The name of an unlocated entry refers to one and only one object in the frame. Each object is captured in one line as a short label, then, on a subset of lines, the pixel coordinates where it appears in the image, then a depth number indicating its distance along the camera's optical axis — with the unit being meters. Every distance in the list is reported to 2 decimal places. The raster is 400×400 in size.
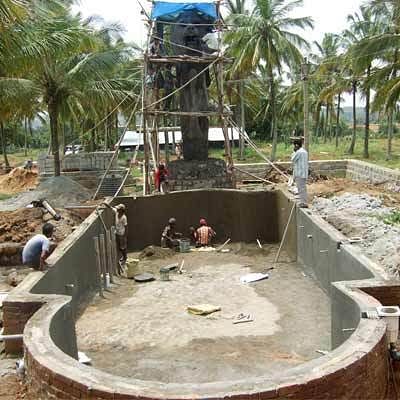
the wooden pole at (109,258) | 14.87
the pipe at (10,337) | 7.60
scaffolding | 21.23
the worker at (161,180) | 21.45
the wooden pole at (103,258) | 14.23
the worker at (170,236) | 18.41
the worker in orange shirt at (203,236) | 18.70
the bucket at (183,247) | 18.08
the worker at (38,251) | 9.69
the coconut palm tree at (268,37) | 31.78
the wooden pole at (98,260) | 13.84
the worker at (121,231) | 15.83
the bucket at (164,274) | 14.91
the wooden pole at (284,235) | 16.16
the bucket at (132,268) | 15.44
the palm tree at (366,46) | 24.19
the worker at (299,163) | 14.48
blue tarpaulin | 21.70
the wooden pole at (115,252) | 15.71
